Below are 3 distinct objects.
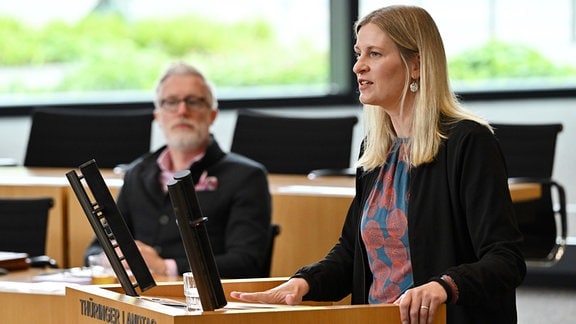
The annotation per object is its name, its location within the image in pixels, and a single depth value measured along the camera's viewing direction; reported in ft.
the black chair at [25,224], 28.55
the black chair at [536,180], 34.04
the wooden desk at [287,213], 30.42
